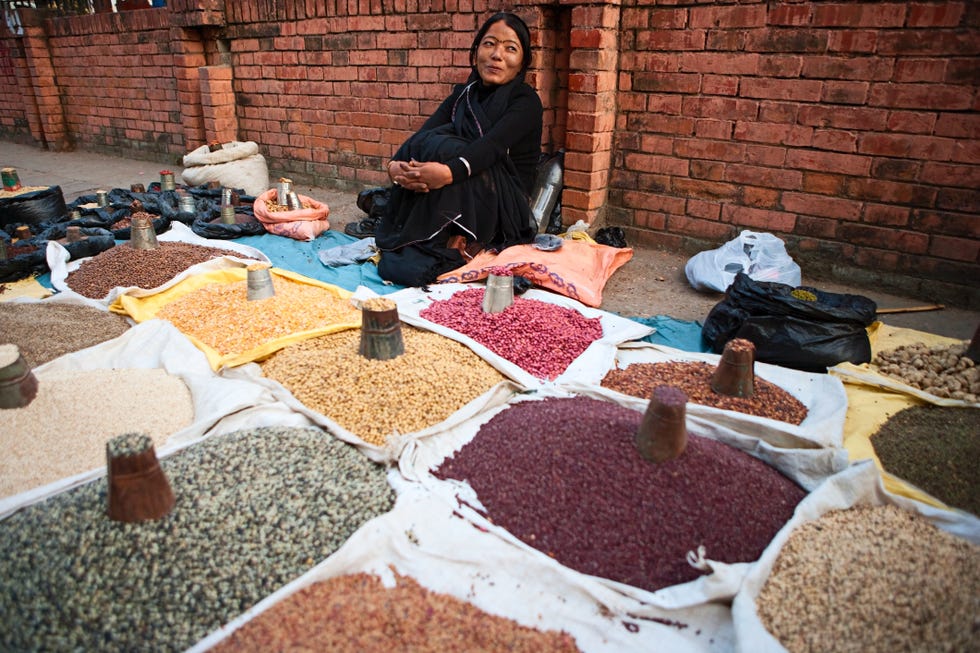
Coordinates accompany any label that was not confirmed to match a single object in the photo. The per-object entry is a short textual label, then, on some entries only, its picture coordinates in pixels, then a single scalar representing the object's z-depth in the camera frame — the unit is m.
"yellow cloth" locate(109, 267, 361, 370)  2.63
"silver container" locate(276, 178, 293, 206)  4.71
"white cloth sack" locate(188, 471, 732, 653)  1.50
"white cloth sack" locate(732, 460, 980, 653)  1.53
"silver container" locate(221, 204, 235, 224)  4.55
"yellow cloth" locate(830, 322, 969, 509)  1.96
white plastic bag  3.42
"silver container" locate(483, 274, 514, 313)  3.04
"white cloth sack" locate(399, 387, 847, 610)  1.53
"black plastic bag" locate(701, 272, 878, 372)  2.66
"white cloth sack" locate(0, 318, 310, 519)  2.01
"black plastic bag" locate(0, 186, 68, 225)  4.50
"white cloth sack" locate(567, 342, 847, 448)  2.13
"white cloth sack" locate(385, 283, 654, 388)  2.59
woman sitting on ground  3.63
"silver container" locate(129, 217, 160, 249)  3.71
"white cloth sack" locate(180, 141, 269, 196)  5.55
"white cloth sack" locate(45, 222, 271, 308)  3.21
